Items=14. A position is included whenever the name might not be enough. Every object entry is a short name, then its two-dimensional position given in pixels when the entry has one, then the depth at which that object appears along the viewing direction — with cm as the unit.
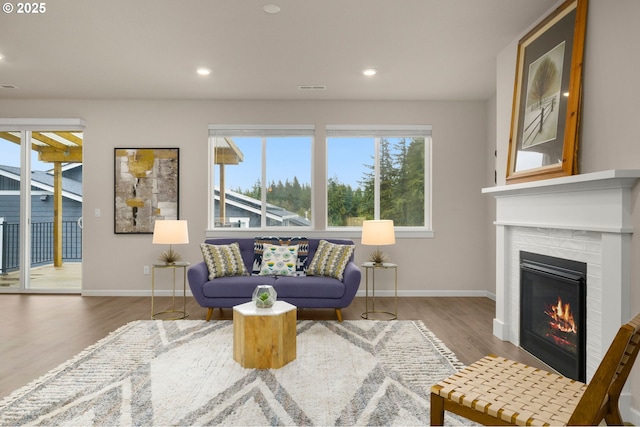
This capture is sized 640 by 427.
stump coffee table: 279
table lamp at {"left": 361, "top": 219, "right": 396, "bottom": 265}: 432
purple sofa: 401
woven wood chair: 120
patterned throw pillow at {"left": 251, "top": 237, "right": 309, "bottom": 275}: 455
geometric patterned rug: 213
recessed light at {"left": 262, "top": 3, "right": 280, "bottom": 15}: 292
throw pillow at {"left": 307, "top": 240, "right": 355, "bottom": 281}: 424
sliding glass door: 545
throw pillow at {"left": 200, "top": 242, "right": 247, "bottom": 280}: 423
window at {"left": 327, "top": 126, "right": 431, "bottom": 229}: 551
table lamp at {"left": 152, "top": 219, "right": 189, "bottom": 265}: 428
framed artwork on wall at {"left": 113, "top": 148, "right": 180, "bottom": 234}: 538
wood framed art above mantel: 256
